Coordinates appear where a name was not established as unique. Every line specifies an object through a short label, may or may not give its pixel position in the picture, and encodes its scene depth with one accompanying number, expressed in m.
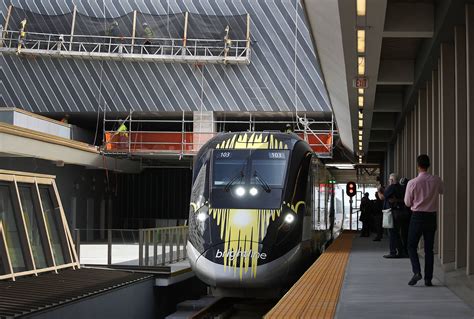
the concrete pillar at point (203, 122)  40.06
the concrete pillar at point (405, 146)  21.81
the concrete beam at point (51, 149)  24.88
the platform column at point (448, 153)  11.88
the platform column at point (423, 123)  16.42
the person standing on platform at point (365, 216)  27.53
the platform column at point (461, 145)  10.45
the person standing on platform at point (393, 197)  13.80
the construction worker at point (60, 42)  39.34
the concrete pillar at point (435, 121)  14.05
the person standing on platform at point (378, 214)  23.62
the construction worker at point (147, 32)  40.00
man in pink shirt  9.12
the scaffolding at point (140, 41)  39.31
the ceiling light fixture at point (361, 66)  12.98
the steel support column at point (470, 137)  9.40
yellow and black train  13.13
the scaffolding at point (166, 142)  35.84
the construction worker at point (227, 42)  39.28
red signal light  31.22
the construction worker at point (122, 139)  35.88
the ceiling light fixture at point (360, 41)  10.94
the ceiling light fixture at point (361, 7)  9.30
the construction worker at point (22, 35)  39.12
